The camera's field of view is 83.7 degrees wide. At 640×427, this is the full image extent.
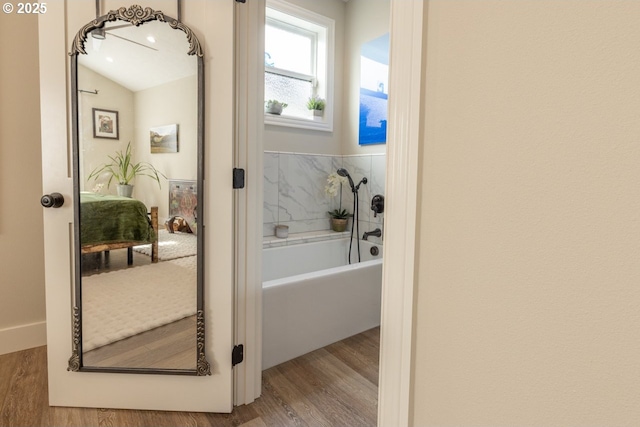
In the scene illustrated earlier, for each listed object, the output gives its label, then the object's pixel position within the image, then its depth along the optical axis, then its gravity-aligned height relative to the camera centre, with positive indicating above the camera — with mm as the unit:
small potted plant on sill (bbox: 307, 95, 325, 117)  3258 +751
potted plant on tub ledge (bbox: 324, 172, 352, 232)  3252 -218
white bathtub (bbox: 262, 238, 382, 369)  1913 -721
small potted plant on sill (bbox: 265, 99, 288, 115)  2980 +665
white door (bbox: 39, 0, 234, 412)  1415 -176
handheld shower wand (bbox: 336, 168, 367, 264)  3233 -31
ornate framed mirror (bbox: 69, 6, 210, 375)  1442 -45
